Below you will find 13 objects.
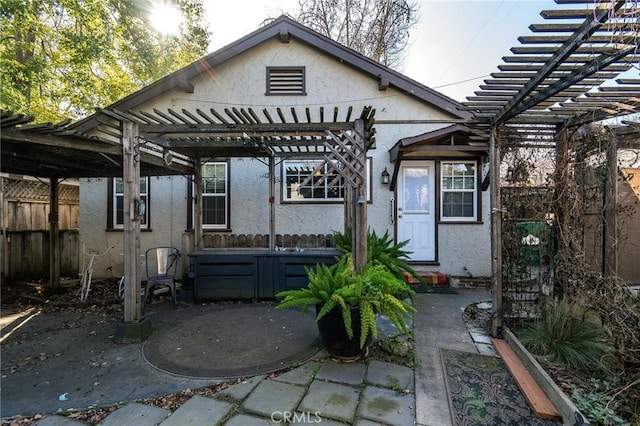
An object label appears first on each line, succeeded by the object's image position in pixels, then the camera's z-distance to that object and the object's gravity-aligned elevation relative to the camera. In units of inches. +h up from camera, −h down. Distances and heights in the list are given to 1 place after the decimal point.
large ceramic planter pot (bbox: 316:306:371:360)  114.0 -47.3
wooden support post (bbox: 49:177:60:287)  225.3 -21.8
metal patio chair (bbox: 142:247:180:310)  188.1 -40.8
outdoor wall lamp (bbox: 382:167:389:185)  240.7 +28.0
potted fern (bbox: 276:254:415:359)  108.9 -34.7
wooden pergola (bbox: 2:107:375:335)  130.7 +31.7
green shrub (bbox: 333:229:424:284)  164.9 -23.3
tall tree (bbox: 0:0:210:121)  341.1 +204.9
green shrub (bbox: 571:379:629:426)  77.2 -52.7
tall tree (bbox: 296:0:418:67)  452.4 +290.7
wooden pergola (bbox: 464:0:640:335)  73.9 +43.5
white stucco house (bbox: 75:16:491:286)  243.4 +30.0
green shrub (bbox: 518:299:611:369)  102.8 -46.5
